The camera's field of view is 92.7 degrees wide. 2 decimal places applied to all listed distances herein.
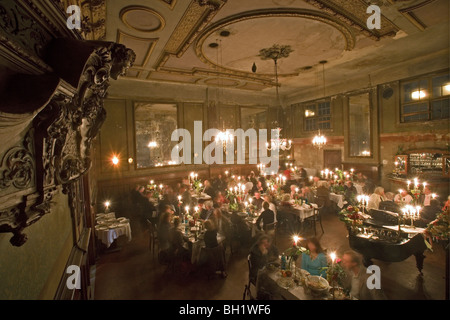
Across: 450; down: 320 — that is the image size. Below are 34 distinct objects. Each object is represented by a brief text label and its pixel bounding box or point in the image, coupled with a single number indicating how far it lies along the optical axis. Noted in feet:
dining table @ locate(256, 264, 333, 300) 10.19
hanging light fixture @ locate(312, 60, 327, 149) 31.68
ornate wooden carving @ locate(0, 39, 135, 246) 2.98
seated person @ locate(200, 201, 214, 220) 21.02
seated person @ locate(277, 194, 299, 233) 22.44
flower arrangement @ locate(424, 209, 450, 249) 14.02
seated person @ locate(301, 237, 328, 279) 12.46
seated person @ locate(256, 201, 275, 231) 19.20
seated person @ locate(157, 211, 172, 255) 17.38
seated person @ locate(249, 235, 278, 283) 13.50
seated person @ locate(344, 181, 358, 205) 25.40
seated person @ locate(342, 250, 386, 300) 10.71
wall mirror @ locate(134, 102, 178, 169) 37.17
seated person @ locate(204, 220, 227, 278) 16.08
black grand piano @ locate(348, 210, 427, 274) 14.21
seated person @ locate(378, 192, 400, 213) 20.21
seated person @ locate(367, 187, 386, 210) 21.94
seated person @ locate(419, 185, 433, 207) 20.90
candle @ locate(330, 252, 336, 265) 10.61
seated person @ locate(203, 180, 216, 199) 30.14
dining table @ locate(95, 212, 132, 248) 18.88
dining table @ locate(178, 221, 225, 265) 16.80
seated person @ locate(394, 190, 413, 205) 21.60
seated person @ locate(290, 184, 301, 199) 24.74
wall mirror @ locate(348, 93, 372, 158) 49.90
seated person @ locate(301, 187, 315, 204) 25.91
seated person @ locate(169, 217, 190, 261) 17.03
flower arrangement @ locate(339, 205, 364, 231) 16.12
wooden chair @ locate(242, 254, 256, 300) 13.49
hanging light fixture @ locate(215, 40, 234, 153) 20.66
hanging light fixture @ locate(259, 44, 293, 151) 21.57
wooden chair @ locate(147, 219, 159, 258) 19.88
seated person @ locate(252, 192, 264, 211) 23.16
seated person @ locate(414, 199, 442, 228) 17.97
